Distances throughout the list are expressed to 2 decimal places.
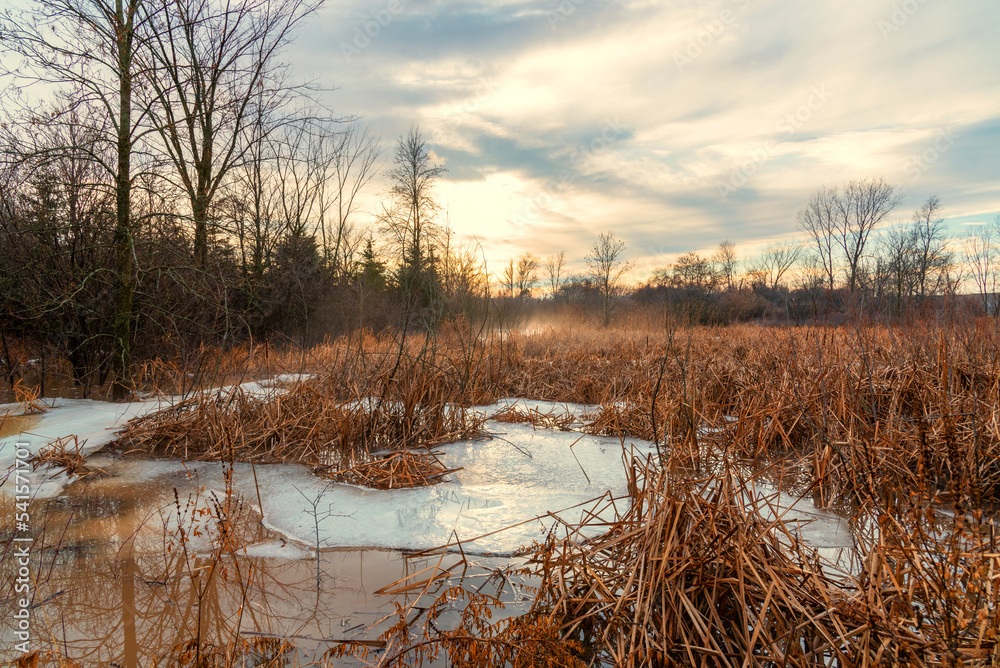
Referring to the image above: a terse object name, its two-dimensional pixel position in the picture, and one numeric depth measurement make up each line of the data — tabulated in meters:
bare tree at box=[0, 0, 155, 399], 4.86
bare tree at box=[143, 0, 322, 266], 5.76
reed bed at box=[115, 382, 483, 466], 3.86
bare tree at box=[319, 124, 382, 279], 13.62
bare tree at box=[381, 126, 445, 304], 22.11
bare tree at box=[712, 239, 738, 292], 34.19
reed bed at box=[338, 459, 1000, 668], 1.37
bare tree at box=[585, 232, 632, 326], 31.40
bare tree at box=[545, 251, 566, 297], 40.44
